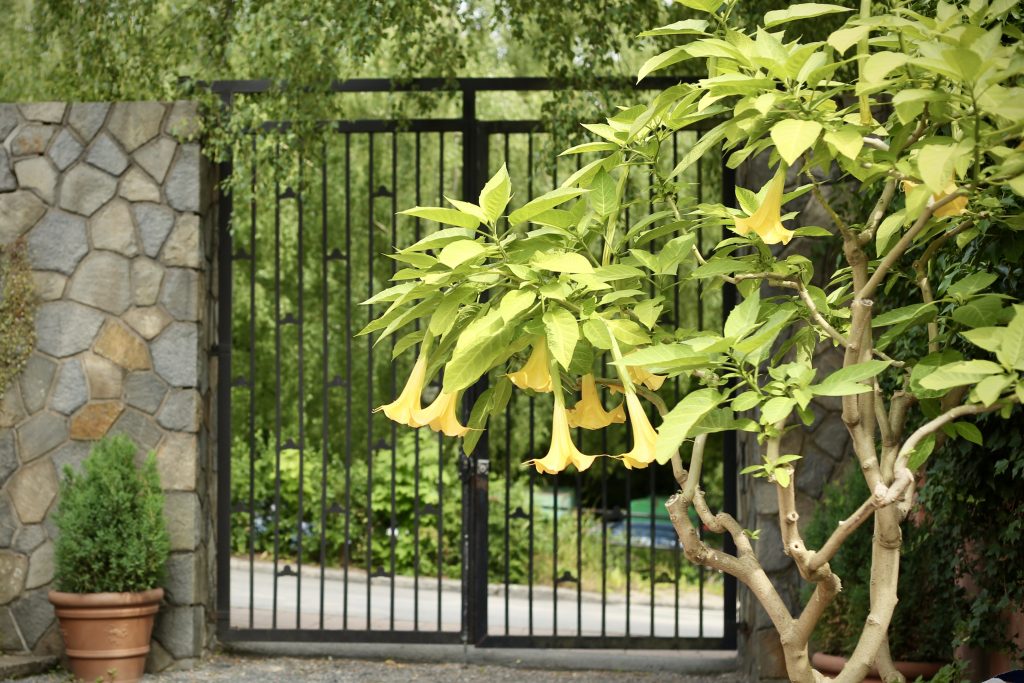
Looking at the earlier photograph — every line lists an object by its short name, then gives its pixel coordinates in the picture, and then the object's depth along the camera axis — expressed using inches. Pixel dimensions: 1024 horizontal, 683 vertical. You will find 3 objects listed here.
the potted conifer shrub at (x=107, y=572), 208.7
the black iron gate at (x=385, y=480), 229.5
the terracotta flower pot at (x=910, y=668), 177.6
